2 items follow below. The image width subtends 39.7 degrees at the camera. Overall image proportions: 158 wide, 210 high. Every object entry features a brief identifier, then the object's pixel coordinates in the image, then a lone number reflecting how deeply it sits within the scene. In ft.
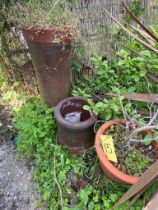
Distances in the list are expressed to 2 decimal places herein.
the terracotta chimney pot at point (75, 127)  5.07
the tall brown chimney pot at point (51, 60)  4.92
